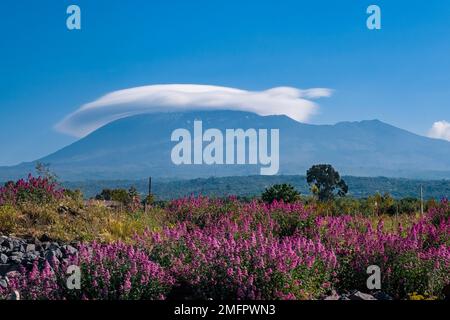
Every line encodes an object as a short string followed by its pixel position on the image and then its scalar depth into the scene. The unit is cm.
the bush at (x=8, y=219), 1345
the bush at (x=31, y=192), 1555
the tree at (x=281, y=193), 2235
